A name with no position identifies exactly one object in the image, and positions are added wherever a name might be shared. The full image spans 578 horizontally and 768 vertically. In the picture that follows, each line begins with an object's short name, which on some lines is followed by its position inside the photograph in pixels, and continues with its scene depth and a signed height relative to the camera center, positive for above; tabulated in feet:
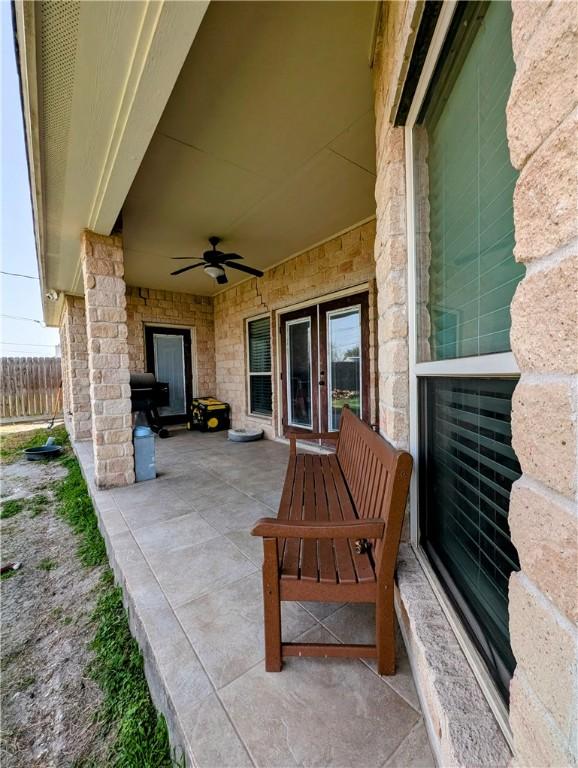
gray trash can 10.62 -2.55
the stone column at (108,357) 9.71 +0.77
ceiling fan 12.37 +4.75
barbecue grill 17.46 -0.98
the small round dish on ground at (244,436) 16.75 -3.16
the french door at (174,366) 20.79 +0.91
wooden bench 3.54 -2.43
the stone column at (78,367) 16.87 +0.81
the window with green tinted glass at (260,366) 17.80 +0.69
